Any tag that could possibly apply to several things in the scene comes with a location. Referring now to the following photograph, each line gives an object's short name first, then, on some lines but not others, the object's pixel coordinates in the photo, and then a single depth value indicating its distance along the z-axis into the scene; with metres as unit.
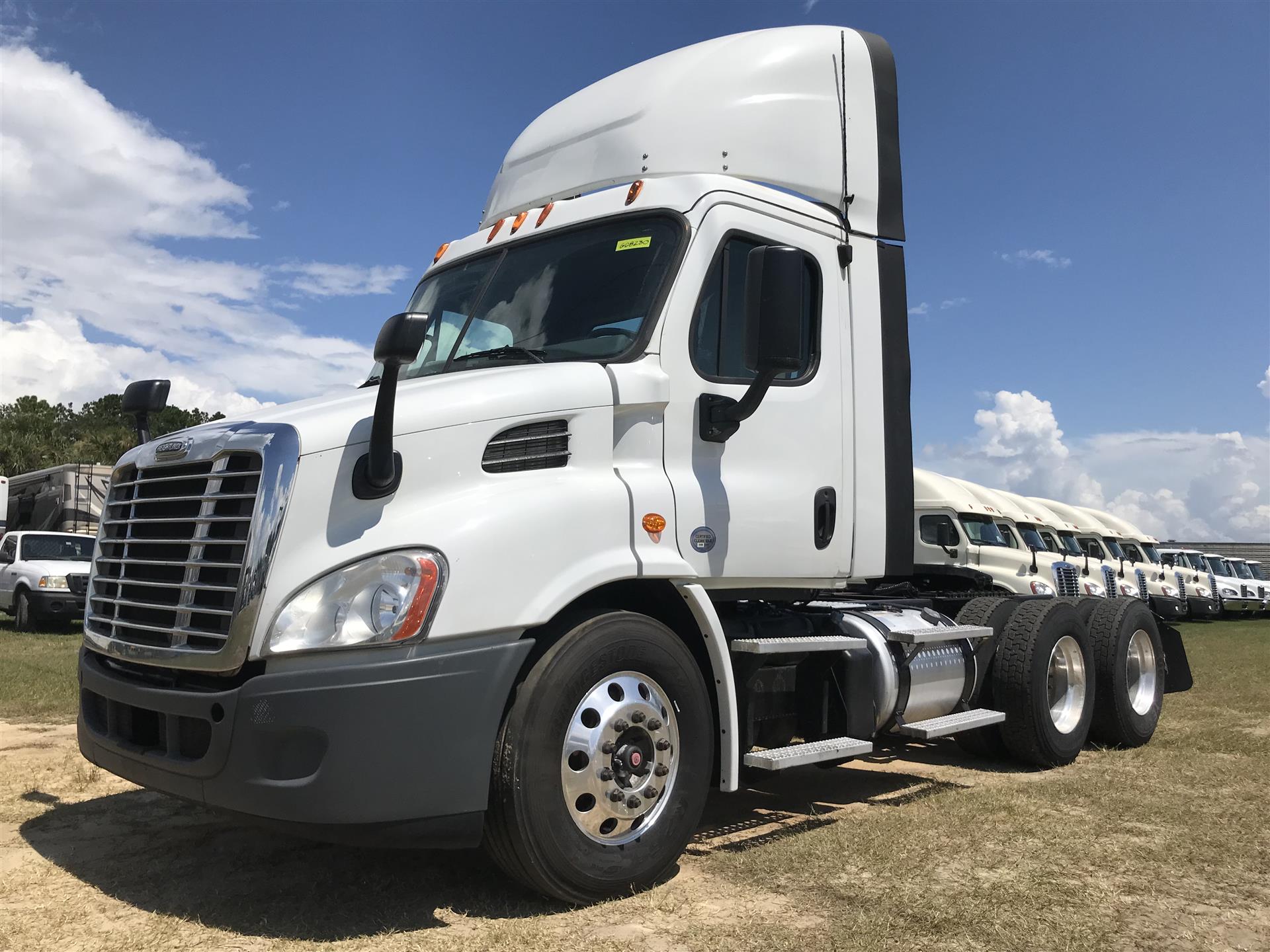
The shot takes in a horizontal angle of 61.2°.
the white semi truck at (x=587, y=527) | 3.75
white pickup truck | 17.52
